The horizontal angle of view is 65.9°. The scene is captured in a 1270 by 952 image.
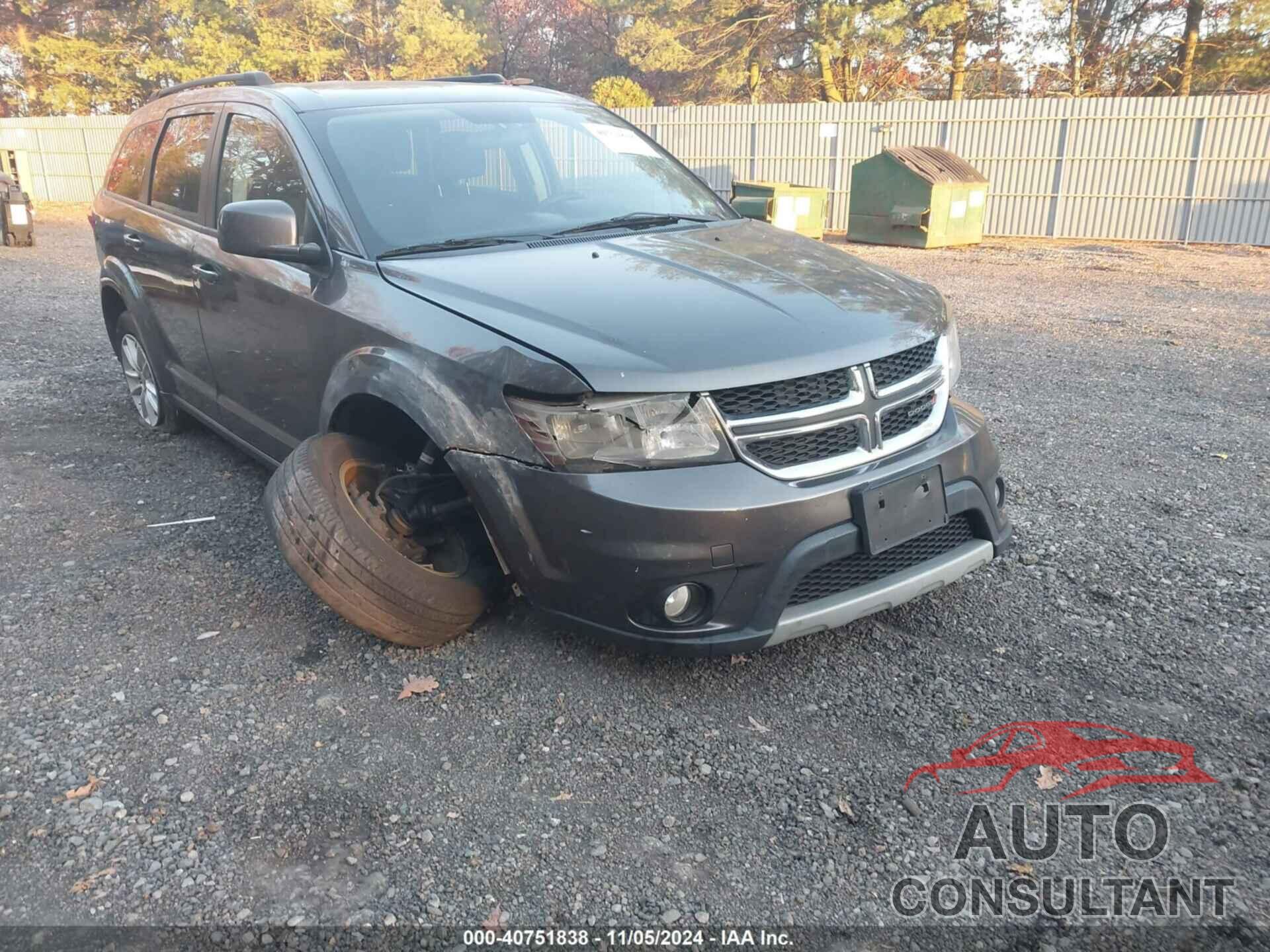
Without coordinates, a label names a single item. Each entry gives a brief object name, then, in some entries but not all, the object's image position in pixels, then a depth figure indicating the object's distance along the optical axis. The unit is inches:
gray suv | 104.5
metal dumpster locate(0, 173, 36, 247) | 607.8
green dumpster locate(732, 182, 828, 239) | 597.3
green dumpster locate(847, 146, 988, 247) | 612.1
